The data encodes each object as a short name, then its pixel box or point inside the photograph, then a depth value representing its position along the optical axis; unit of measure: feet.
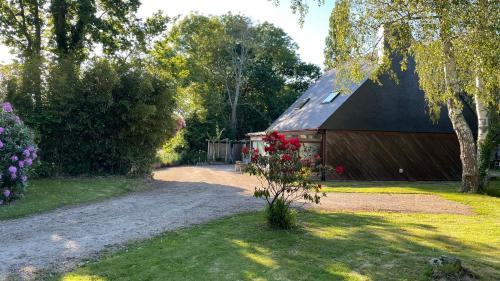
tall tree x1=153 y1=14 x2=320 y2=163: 117.84
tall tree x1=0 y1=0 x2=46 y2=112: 56.34
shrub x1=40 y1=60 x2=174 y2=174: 47.39
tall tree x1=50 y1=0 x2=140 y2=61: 54.49
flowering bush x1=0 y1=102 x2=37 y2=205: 31.83
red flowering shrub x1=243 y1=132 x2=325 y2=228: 22.47
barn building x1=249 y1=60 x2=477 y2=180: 60.95
